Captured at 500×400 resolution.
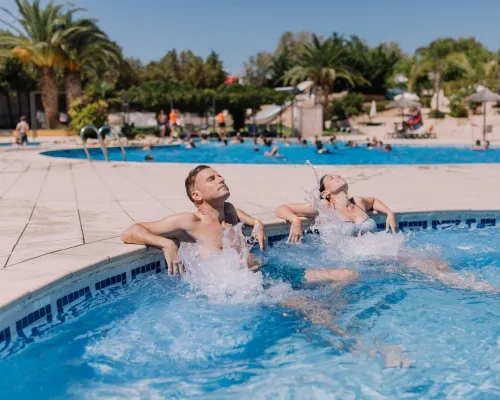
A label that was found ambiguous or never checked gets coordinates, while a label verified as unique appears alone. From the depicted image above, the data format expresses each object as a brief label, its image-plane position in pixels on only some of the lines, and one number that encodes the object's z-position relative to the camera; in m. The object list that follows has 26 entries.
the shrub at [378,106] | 39.94
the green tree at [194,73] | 52.16
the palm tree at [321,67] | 34.66
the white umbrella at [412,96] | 36.84
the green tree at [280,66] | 49.78
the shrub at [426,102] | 41.97
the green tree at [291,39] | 74.06
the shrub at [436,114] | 36.09
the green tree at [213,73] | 52.97
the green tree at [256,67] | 66.56
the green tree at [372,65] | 45.88
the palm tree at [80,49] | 29.97
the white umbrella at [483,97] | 24.85
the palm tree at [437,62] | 40.31
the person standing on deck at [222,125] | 28.24
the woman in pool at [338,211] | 5.68
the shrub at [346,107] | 37.25
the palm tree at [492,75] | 37.50
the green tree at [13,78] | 35.50
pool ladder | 23.72
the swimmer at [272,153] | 18.67
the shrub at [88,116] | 25.22
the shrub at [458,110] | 35.34
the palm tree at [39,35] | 29.52
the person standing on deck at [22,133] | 21.81
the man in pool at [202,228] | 4.34
